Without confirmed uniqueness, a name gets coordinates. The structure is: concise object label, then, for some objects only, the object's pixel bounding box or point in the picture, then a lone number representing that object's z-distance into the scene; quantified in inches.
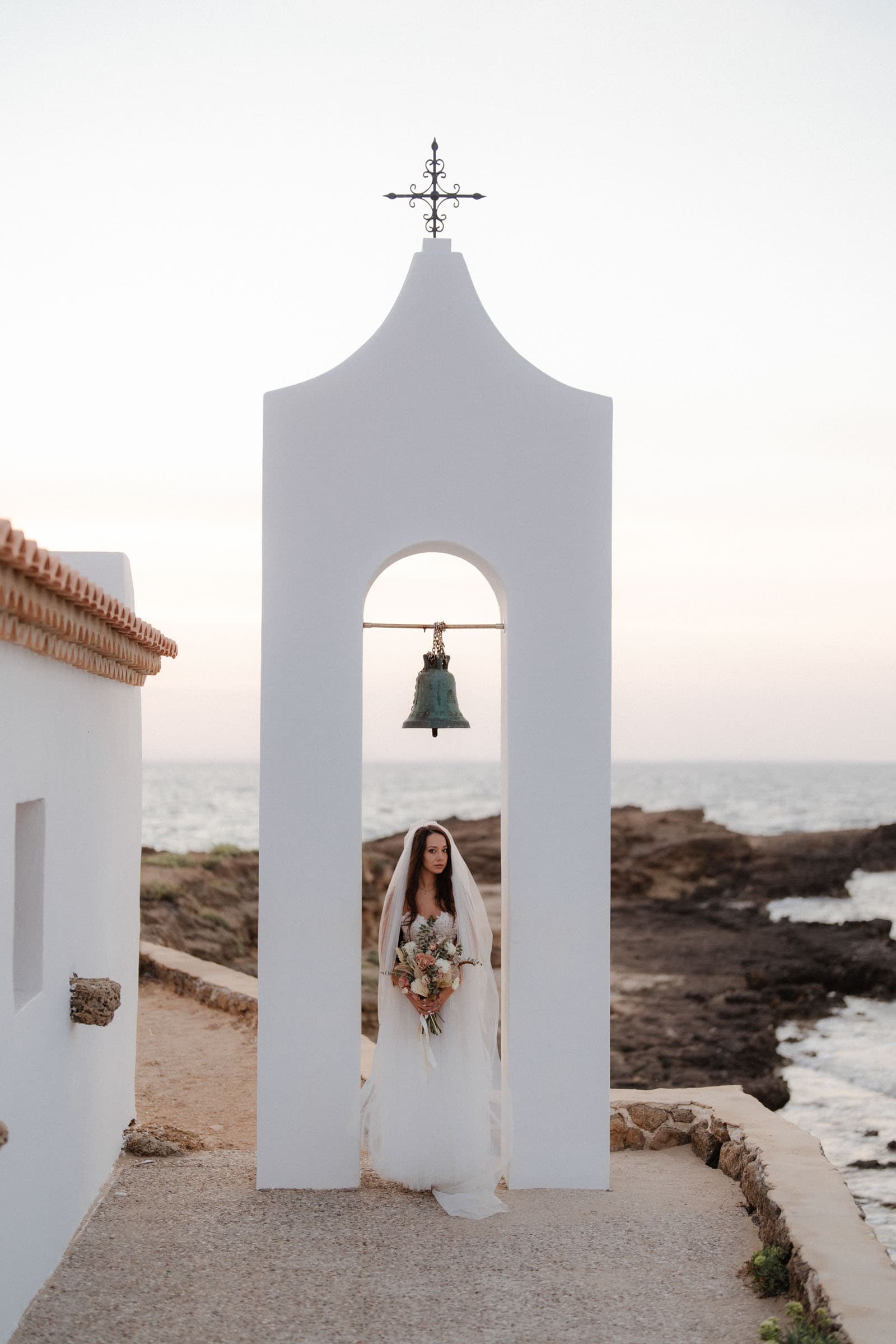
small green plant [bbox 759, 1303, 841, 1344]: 185.0
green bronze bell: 272.2
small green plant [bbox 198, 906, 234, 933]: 690.8
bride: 261.1
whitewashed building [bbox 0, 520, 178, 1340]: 195.0
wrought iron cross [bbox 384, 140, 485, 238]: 276.2
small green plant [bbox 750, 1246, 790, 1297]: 214.1
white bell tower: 262.5
